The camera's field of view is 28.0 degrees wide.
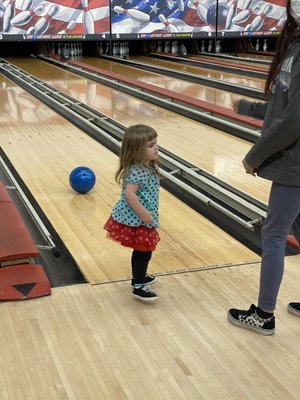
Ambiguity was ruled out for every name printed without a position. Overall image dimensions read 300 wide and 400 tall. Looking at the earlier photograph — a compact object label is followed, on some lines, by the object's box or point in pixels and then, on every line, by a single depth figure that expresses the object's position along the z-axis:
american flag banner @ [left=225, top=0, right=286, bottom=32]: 10.84
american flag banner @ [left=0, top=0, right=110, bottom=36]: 9.45
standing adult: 1.70
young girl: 2.03
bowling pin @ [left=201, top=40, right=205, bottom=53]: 11.09
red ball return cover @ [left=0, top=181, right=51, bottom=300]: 2.17
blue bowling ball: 3.29
